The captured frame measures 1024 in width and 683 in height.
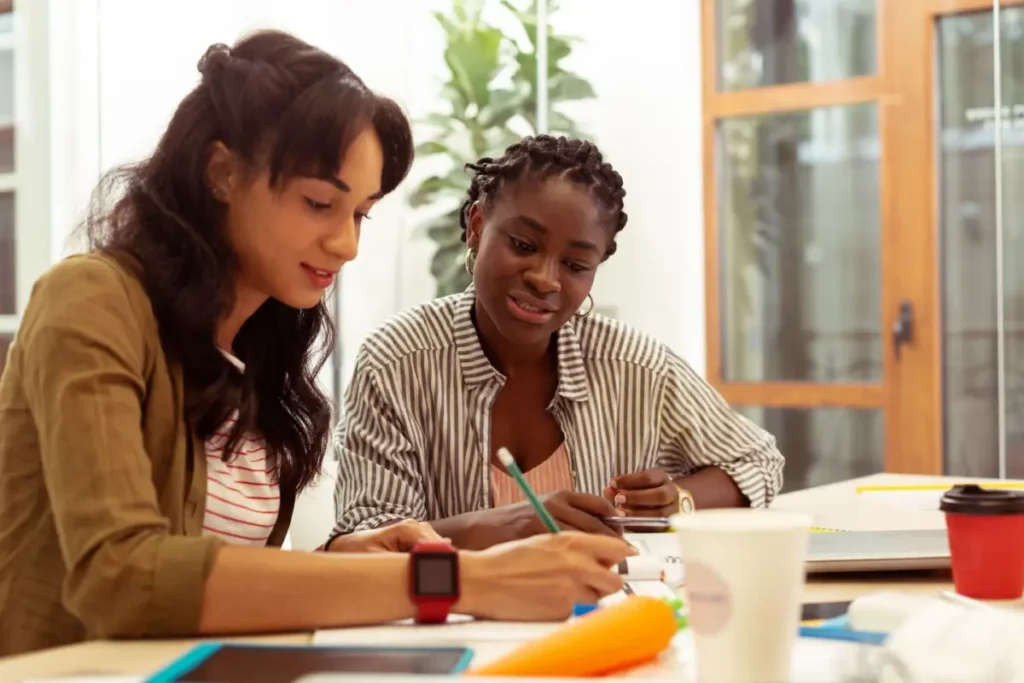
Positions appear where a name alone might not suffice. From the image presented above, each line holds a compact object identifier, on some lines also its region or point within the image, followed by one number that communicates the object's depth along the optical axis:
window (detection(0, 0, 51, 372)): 3.28
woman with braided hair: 1.79
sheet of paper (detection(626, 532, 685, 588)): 1.27
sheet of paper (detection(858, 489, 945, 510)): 1.92
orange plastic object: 0.85
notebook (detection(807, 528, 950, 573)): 1.30
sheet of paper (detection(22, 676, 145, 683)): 0.83
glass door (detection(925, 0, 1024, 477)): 3.78
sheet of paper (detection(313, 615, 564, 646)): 1.01
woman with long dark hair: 1.06
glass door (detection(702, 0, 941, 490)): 3.94
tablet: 0.86
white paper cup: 0.75
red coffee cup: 1.16
